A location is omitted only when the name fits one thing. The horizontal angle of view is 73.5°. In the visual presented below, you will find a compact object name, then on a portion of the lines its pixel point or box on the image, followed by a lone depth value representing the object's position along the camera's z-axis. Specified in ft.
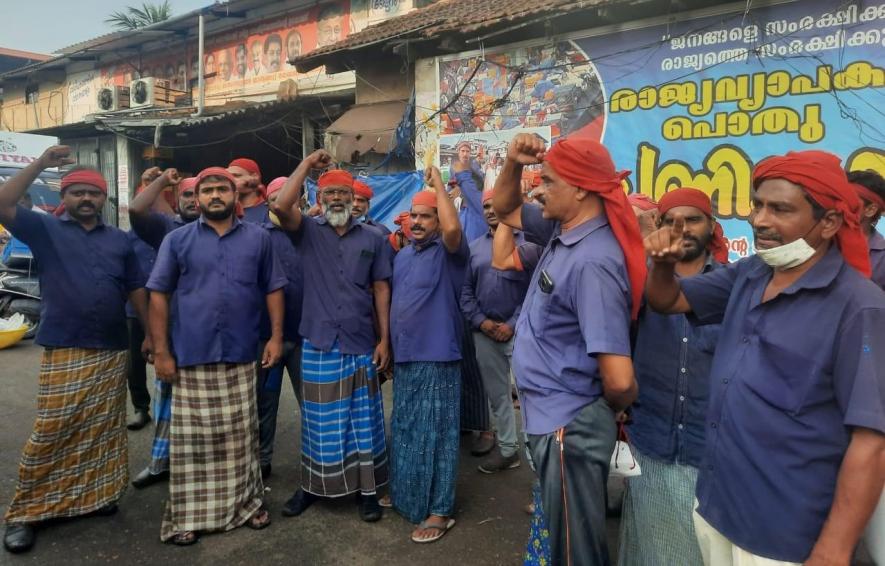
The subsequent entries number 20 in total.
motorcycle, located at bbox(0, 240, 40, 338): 29.84
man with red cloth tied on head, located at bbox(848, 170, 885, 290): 9.45
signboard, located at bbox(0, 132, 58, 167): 41.73
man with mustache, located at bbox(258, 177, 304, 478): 13.75
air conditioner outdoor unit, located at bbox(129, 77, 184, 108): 51.77
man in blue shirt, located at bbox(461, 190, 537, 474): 14.47
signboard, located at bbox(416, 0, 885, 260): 18.83
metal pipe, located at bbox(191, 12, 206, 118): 43.53
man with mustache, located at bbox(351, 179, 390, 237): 14.89
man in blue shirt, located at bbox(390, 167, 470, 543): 11.86
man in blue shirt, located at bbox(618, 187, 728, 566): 8.10
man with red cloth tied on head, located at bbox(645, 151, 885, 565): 5.09
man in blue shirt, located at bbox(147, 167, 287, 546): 11.23
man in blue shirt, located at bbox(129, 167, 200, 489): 12.21
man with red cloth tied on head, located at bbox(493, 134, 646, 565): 6.77
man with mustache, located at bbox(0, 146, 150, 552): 11.26
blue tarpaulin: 27.43
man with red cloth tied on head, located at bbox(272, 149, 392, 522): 12.09
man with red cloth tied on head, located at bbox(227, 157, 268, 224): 14.90
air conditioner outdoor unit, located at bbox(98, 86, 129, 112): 54.08
